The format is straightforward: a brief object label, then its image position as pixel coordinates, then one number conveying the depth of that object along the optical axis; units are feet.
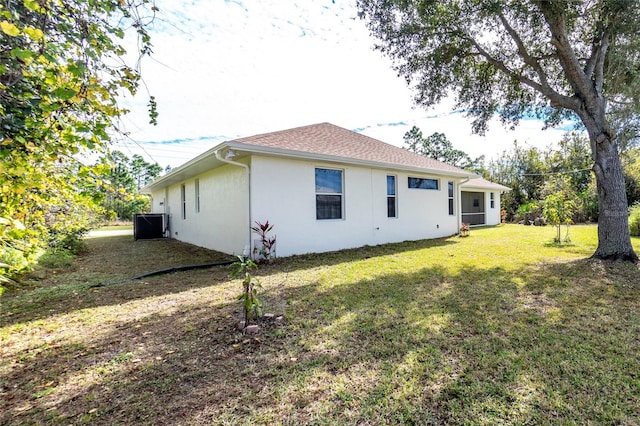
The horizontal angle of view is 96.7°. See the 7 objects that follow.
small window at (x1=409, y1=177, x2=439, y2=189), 35.17
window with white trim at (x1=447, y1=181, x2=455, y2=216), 40.48
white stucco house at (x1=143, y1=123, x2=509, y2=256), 23.34
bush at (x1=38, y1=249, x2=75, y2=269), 21.91
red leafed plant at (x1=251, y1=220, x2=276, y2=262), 22.55
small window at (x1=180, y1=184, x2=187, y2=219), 39.99
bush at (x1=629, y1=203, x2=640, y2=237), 35.96
